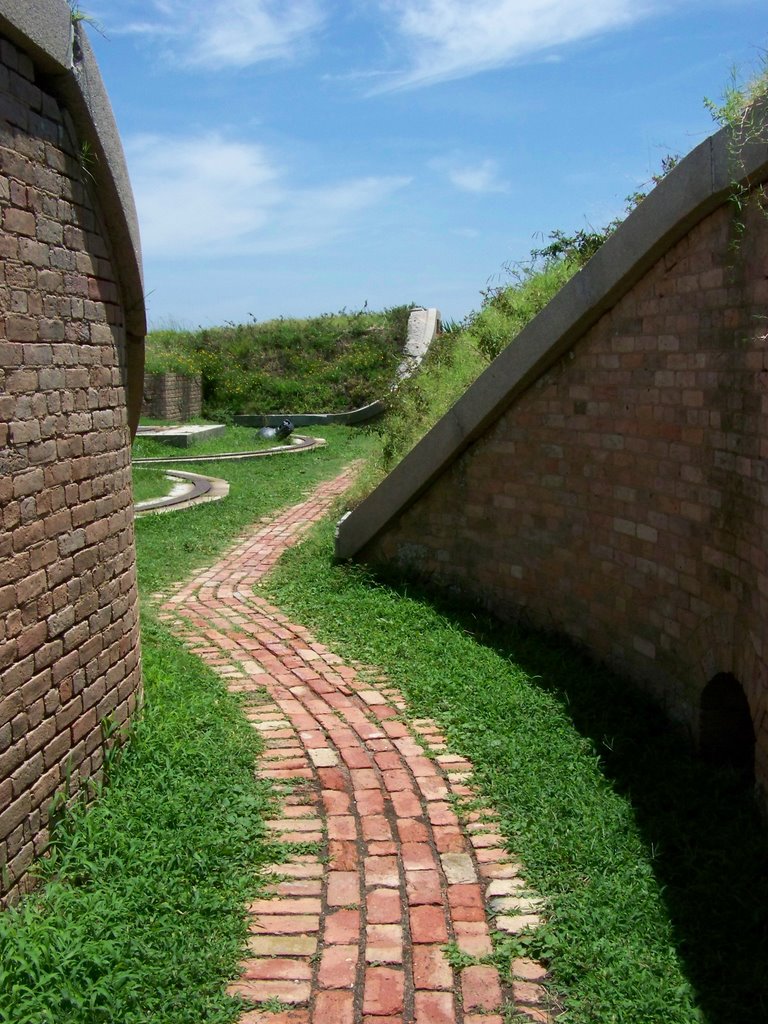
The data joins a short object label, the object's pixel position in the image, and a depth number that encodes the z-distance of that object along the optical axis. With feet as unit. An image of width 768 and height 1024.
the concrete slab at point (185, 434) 58.70
